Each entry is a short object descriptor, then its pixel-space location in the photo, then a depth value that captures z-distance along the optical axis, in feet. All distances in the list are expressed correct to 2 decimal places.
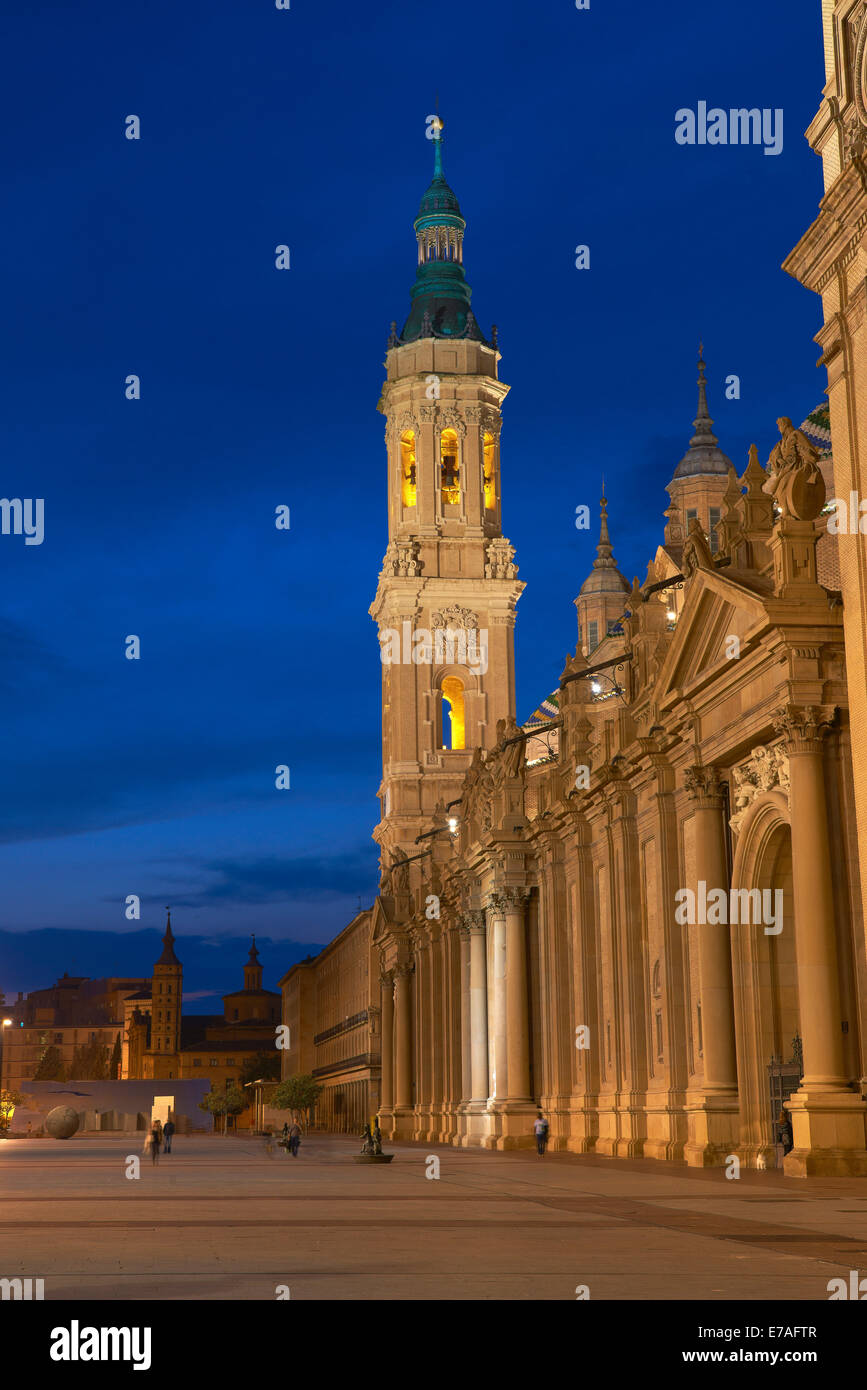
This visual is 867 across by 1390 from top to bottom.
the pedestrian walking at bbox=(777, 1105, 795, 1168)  99.76
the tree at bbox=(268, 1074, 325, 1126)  414.62
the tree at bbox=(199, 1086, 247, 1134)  585.63
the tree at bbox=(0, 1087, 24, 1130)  435.12
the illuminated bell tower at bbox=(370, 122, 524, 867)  333.01
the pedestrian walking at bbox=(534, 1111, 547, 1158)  148.77
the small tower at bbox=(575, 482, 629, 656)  340.39
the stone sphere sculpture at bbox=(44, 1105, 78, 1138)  368.89
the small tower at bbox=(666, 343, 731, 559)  274.98
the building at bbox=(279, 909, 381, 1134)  364.69
